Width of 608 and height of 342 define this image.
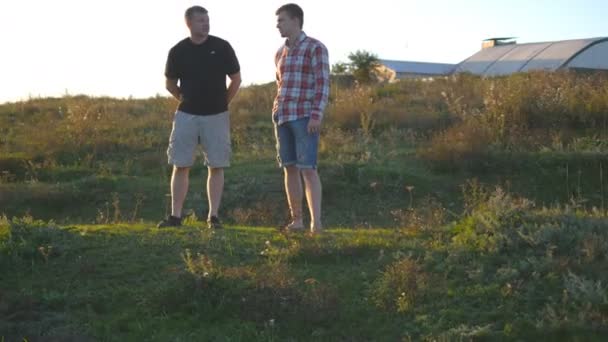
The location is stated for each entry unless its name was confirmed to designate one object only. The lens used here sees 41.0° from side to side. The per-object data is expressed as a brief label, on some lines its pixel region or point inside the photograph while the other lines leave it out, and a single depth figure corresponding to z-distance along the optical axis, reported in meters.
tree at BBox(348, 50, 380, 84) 29.72
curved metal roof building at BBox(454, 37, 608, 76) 32.17
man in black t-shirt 7.12
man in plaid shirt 6.64
